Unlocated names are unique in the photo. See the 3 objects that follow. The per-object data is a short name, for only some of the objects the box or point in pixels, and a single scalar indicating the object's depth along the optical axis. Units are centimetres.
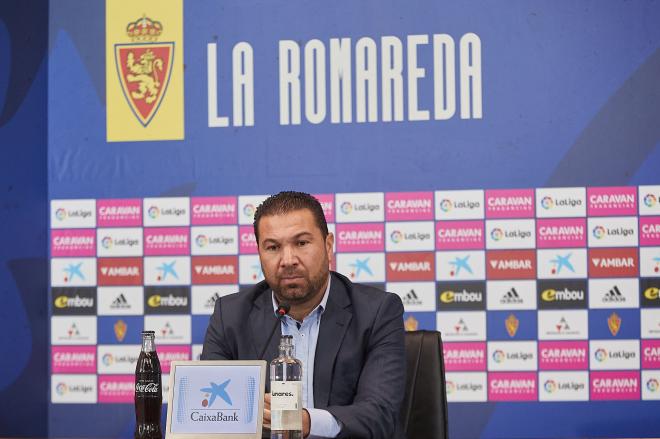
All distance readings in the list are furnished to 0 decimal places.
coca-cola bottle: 398
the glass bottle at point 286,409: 346
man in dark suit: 420
